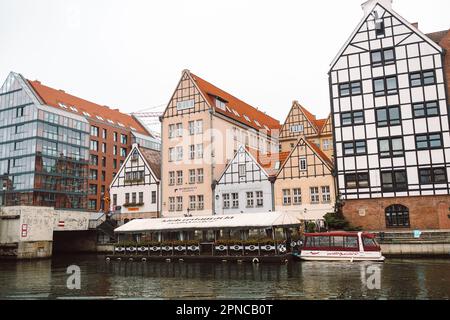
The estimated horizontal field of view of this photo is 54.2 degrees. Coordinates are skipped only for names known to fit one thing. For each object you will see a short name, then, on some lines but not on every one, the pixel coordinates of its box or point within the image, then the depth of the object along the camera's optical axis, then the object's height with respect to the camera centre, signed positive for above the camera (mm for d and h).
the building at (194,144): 50916 +10788
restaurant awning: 35812 +1091
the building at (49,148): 66812 +14608
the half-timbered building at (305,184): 43688 +4943
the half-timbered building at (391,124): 39719 +10020
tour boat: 32469 -1125
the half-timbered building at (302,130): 62688 +14834
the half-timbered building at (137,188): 53781 +6087
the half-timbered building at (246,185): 46906 +5319
